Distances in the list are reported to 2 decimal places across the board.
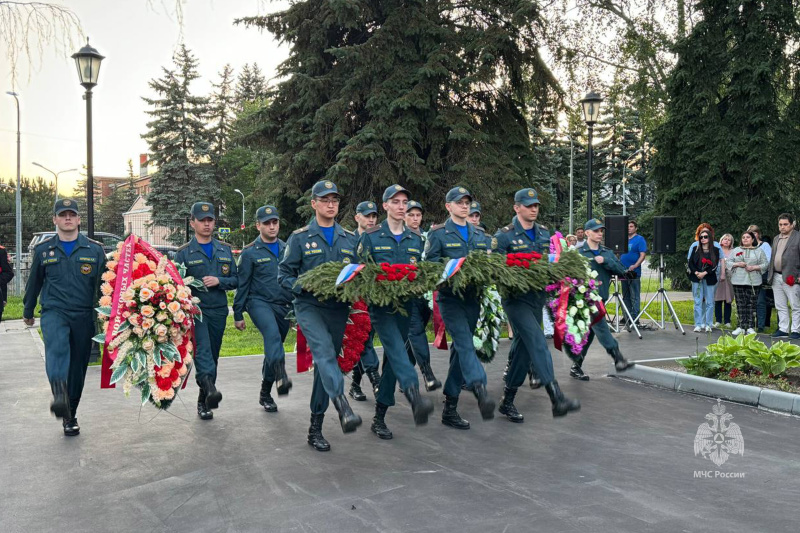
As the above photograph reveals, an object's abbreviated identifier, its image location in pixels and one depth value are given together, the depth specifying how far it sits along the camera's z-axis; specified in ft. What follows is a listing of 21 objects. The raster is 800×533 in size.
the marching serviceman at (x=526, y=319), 22.06
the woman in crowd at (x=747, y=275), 45.91
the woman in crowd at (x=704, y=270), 47.73
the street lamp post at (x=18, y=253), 81.08
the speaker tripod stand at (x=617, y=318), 45.71
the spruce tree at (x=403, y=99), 58.49
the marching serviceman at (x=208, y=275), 24.73
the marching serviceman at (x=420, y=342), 28.40
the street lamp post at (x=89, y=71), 38.78
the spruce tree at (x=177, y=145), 179.22
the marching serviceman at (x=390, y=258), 20.99
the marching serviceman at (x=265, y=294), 25.20
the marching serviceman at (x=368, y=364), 29.04
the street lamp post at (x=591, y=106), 52.85
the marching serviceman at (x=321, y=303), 20.13
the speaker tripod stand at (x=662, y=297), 48.51
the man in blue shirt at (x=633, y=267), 49.42
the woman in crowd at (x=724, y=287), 48.14
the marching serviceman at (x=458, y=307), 21.61
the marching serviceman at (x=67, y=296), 22.25
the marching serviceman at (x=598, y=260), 32.73
